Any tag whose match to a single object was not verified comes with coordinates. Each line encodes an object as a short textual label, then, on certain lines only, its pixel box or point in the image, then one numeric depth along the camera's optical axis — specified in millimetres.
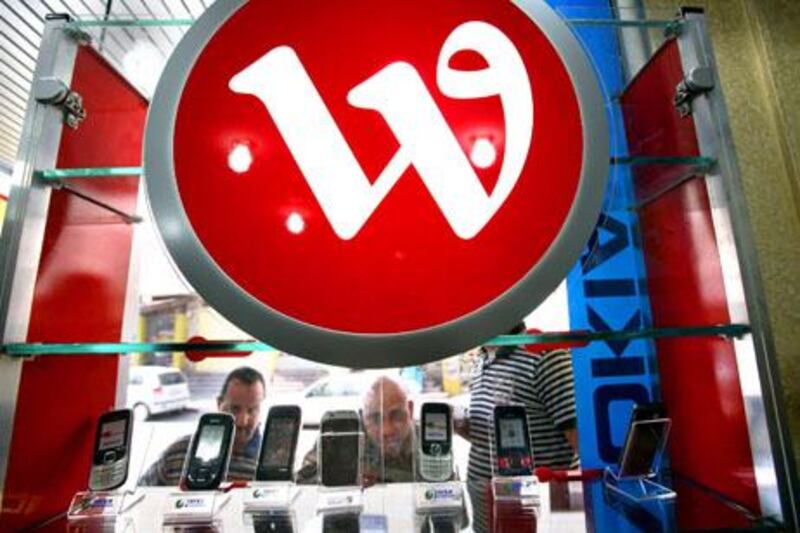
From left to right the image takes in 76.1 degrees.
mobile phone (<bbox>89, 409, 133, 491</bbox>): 841
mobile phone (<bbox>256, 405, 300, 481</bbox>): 882
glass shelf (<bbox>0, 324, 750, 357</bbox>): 773
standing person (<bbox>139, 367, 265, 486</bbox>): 1000
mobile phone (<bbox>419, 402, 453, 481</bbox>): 874
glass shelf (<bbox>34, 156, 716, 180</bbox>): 866
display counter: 791
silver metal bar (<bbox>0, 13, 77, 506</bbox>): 782
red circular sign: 707
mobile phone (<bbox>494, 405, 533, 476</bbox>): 878
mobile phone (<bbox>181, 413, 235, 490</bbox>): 854
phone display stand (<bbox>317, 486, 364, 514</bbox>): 846
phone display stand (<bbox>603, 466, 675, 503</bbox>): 875
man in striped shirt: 1052
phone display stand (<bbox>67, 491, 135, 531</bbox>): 831
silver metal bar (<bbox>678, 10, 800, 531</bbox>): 727
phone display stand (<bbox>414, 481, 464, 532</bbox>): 824
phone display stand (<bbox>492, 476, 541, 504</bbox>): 871
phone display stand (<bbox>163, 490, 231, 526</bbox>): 815
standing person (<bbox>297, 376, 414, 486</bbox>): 981
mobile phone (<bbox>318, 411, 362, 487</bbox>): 880
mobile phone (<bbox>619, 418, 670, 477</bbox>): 884
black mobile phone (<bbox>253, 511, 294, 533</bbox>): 790
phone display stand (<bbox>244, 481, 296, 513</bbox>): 857
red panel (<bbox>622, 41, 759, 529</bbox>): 831
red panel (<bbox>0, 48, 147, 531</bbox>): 842
